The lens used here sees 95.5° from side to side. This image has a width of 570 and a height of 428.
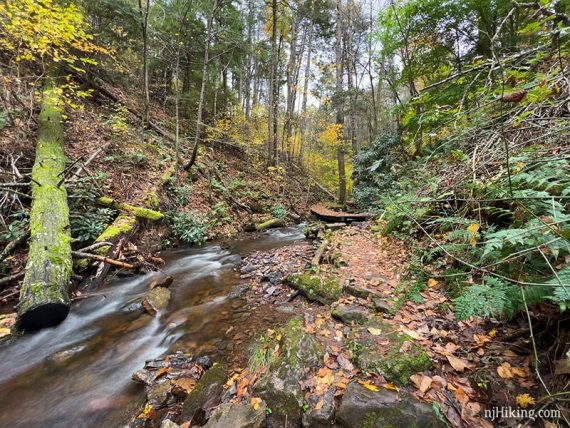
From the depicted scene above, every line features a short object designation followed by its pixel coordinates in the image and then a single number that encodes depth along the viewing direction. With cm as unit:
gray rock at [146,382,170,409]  281
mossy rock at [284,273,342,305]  409
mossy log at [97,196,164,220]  685
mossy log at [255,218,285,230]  1071
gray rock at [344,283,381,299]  371
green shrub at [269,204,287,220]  1214
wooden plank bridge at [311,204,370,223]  1043
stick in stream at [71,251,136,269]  521
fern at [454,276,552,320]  182
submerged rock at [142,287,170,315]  469
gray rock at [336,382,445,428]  187
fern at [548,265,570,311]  152
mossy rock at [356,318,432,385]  226
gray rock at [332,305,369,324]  325
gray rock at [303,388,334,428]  210
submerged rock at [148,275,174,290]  542
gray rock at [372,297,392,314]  325
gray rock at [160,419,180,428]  236
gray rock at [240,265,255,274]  627
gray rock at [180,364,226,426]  255
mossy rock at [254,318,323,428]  224
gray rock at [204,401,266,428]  220
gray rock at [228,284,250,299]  515
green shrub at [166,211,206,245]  820
